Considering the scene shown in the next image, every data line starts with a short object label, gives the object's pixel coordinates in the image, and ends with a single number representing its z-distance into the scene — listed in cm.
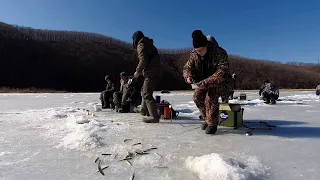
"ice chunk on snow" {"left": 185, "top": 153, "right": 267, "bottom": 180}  126
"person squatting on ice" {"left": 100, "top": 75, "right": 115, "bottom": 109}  477
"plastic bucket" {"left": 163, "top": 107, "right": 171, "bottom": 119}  330
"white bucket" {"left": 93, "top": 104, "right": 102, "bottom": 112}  439
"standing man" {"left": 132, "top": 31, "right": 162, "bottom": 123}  294
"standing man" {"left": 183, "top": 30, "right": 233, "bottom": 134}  229
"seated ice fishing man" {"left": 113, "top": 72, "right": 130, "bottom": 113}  413
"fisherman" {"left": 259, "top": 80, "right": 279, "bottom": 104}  601
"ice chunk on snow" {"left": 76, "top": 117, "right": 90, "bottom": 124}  279
